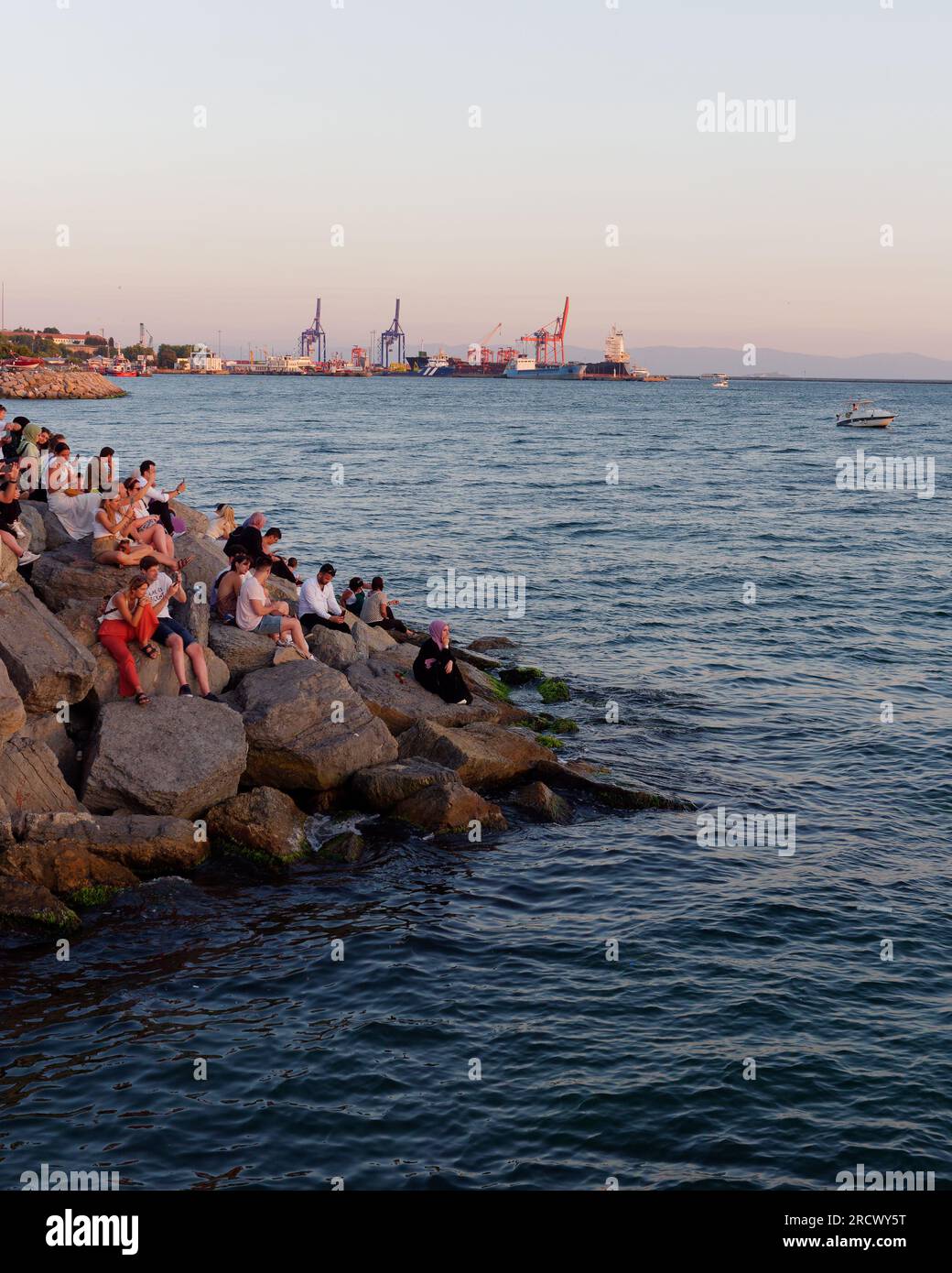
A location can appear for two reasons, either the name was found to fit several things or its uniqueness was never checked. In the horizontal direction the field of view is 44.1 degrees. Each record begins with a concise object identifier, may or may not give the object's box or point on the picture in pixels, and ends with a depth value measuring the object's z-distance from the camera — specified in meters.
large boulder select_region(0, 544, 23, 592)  17.97
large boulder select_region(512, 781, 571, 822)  18.55
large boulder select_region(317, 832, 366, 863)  16.72
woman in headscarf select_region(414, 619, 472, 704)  21.52
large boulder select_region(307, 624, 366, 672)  21.23
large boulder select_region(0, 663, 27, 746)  15.40
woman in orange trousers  17.42
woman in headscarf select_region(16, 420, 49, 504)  24.28
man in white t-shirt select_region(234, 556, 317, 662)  20.23
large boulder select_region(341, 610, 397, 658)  22.58
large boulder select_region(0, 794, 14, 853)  14.88
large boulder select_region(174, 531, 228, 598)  21.95
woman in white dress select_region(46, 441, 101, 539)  20.97
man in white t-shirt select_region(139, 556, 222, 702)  17.84
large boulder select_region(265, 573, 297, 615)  24.58
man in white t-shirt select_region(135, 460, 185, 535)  21.23
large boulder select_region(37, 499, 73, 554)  21.28
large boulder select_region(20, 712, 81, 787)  16.59
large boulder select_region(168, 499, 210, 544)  26.10
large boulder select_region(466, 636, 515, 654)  29.61
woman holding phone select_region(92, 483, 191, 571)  19.47
